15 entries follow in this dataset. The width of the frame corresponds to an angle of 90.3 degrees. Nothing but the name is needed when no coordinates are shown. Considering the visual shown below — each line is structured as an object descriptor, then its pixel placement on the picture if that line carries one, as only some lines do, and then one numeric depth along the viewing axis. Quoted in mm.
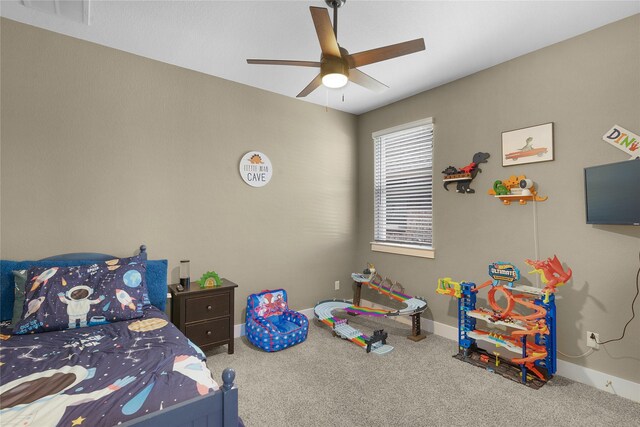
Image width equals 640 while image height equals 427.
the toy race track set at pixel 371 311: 3113
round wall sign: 3447
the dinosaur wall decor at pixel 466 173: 3121
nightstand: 2756
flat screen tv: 2061
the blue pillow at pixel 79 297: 1986
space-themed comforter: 1143
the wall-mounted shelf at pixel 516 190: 2666
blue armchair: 3002
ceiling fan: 1671
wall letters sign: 2234
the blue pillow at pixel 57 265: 2189
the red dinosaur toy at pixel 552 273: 2377
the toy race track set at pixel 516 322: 2400
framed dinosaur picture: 2658
